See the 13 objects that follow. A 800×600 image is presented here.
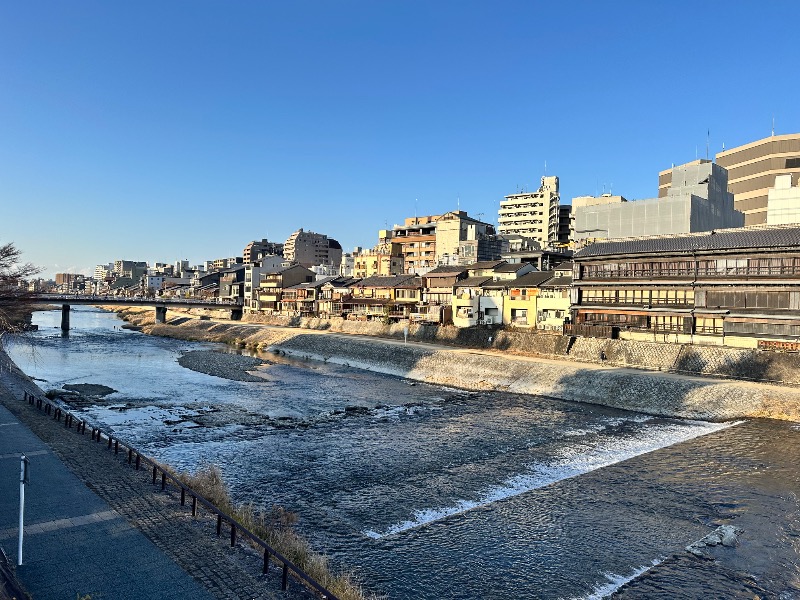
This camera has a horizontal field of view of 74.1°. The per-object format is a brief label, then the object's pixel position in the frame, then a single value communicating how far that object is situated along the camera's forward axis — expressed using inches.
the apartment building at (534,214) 4574.3
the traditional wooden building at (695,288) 1571.1
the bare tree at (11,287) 967.0
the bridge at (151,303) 3639.3
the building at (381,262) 4165.8
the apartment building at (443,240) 3553.6
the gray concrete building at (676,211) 2434.8
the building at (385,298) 2987.2
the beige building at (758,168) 3132.4
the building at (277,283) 4099.4
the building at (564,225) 4653.5
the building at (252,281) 4429.6
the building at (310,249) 6688.0
